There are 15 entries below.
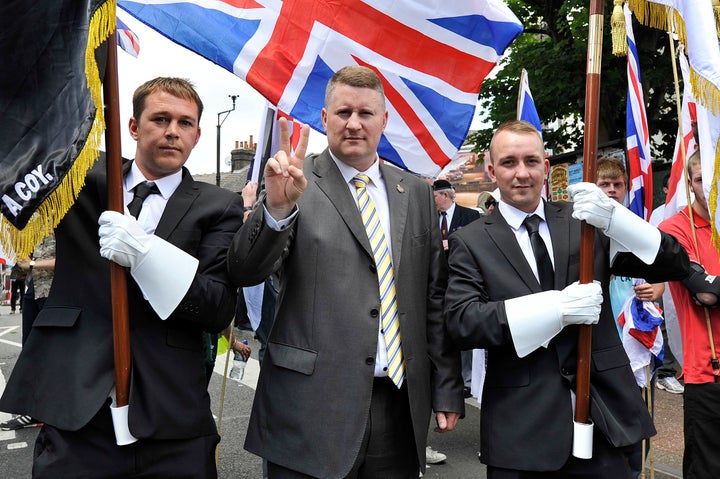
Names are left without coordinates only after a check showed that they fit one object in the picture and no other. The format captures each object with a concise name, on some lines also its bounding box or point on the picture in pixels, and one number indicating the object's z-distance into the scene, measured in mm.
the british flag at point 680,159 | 4145
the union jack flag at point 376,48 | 3924
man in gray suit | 2330
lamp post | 25812
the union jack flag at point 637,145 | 4961
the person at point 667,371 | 5525
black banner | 2055
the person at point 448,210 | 6883
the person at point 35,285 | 5301
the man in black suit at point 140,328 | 2199
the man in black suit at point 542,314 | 2359
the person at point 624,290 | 4101
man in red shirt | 3229
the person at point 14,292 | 23109
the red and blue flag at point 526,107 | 5812
